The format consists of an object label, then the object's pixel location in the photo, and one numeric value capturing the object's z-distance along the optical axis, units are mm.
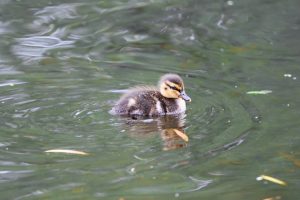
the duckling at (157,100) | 12680
